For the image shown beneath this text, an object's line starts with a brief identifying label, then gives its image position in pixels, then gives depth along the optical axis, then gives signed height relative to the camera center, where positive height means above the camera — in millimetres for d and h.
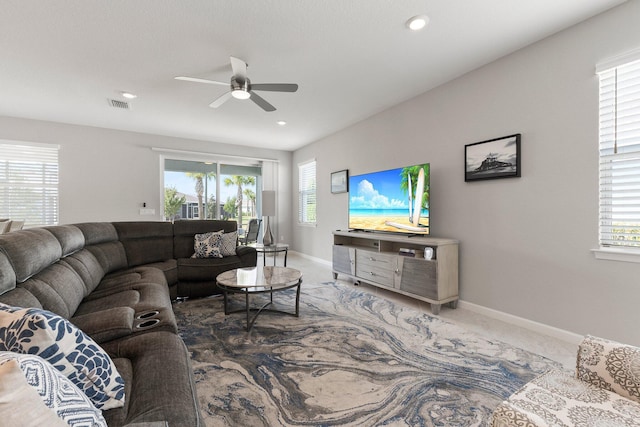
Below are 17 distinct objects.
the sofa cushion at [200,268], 3316 -681
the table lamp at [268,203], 5414 +147
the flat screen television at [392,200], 3307 +137
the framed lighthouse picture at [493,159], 2699 +526
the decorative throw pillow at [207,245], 3633 -444
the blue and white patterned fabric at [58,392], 562 -384
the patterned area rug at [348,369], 1530 -1069
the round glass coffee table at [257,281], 2508 -643
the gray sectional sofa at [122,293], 1012 -618
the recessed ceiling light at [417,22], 2219 +1500
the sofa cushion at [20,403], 467 -329
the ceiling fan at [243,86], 2678 +1208
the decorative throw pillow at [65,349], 790 -408
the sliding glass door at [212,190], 5941 +458
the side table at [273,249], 4105 -554
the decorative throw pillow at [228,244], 3729 -440
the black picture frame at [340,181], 5047 +535
